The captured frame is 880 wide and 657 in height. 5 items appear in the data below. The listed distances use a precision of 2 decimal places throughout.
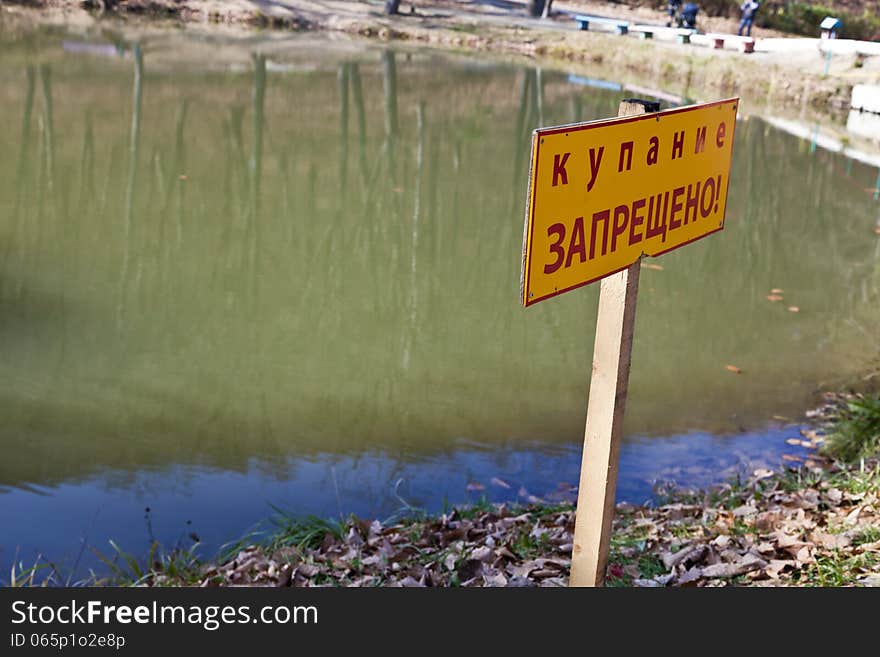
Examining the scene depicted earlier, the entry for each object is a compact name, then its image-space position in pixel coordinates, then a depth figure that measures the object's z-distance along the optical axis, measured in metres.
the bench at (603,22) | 36.94
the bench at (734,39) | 32.31
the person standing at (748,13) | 38.41
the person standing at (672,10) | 42.34
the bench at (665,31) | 34.84
